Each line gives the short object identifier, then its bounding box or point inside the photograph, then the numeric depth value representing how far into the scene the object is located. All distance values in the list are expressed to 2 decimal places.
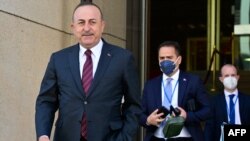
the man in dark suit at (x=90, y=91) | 5.59
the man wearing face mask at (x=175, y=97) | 7.73
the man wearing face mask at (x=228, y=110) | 9.50
